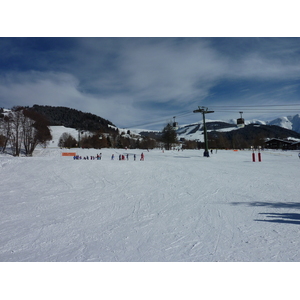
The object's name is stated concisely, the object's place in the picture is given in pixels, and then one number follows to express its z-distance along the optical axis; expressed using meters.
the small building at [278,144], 92.12
